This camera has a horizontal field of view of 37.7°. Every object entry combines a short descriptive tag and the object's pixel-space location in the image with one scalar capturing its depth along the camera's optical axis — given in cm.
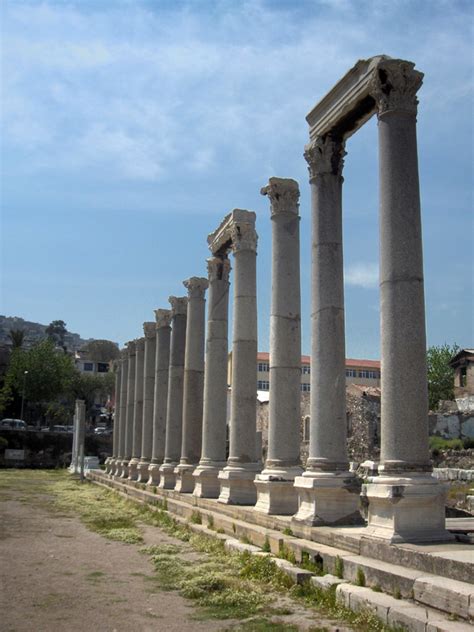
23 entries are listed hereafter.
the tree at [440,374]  7625
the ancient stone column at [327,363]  1201
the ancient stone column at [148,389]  3184
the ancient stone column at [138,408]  3425
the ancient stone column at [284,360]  1432
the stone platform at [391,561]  725
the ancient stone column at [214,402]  2002
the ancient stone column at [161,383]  2909
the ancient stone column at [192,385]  2327
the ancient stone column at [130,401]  3762
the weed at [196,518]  1702
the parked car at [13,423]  7216
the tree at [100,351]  14138
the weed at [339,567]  939
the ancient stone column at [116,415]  4178
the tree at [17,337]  10492
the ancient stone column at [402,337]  954
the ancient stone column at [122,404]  4044
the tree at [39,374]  7806
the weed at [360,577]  880
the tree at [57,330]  18325
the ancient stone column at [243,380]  1750
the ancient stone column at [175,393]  2602
